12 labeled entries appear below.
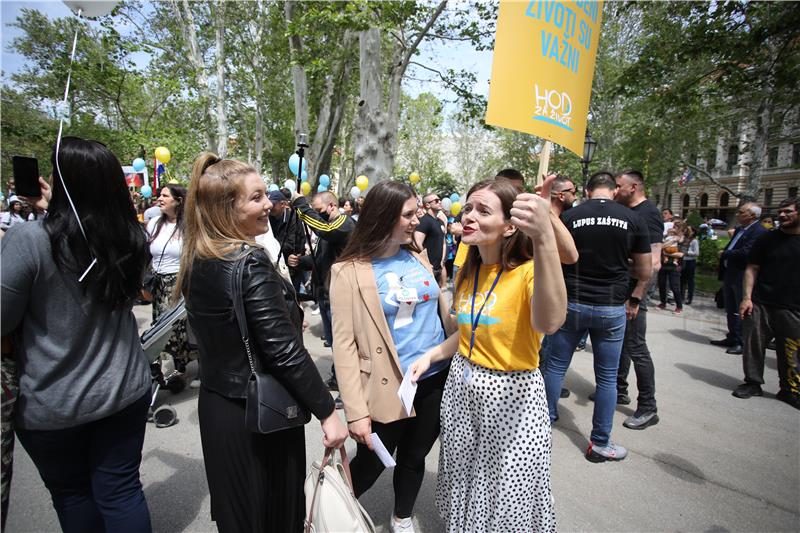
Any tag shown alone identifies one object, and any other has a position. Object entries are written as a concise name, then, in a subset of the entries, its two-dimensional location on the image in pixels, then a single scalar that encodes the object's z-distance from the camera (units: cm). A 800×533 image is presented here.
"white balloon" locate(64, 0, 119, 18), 173
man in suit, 563
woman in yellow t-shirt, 176
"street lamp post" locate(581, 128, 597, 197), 1010
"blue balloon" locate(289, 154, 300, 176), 465
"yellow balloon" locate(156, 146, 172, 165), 1012
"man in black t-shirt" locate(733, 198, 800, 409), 382
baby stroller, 305
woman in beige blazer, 193
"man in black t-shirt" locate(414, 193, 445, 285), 570
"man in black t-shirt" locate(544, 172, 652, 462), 303
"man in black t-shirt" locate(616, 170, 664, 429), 364
